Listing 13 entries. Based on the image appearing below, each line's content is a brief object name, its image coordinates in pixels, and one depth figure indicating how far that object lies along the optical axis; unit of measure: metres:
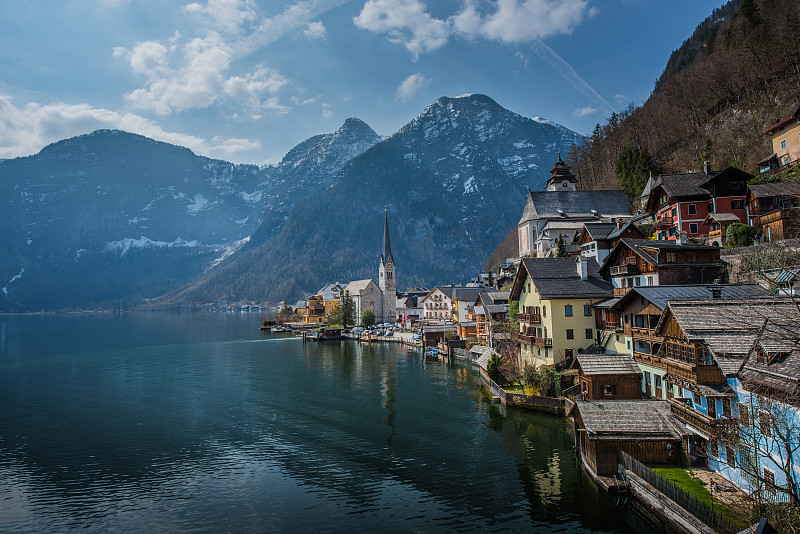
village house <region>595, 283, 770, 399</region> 30.84
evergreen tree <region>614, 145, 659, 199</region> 87.50
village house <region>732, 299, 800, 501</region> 16.08
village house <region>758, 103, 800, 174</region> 52.22
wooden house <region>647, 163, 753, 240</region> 52.78
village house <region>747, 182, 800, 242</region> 43.89
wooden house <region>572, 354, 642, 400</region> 32.88
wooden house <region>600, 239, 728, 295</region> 37.16
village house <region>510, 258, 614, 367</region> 42.31
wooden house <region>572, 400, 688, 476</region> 24.03
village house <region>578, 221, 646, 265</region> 51.45
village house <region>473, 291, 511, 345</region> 68.69
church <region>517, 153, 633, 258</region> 85.31
